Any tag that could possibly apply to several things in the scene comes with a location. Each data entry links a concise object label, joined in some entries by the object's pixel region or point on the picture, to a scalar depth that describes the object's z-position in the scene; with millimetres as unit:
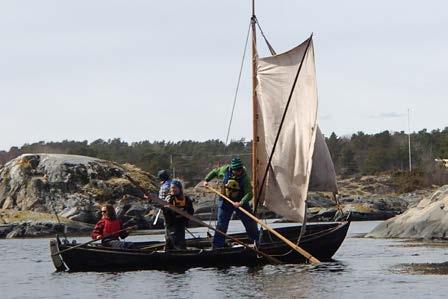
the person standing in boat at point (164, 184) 29375
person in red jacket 29422
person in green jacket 29250
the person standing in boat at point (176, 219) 28844
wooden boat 30594
